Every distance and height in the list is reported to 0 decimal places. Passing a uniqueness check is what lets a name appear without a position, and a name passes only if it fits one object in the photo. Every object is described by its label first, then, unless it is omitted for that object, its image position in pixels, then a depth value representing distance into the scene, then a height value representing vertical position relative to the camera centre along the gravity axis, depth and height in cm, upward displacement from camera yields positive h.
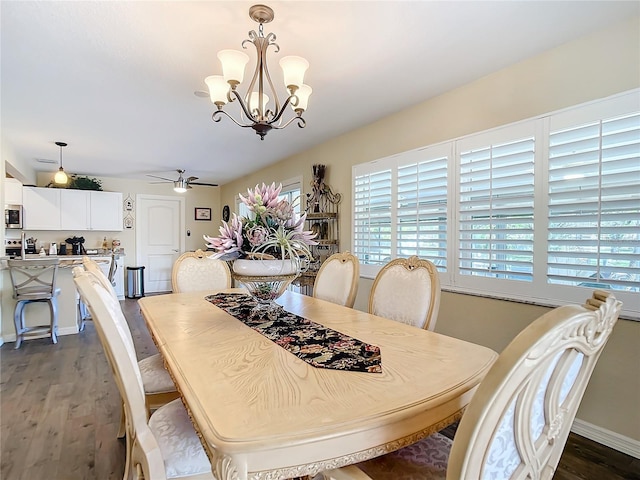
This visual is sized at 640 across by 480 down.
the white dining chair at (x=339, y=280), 242 -34
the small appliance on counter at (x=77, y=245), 637 -23
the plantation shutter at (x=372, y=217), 340 +19
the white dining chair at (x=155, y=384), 168 -76
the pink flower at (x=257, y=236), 172 -1
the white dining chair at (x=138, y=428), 110 -64
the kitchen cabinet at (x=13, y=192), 535 +65
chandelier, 173 +83
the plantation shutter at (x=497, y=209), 231 +20
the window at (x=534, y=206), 189 +21
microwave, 529 +24
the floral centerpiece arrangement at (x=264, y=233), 174 +1
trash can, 682 -95
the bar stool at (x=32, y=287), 373 -61
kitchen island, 388 -91
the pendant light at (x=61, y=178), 472 +76
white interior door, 722 -6
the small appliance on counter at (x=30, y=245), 595 -23
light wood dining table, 75 -44
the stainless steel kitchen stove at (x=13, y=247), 562 -24
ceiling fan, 599 +90
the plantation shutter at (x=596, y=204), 185 +19
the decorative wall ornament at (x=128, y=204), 703 +60
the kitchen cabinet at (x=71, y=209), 595 +42
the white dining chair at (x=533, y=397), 60 -32
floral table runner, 118 -44
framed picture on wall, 789 +47
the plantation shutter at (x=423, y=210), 286 +23
